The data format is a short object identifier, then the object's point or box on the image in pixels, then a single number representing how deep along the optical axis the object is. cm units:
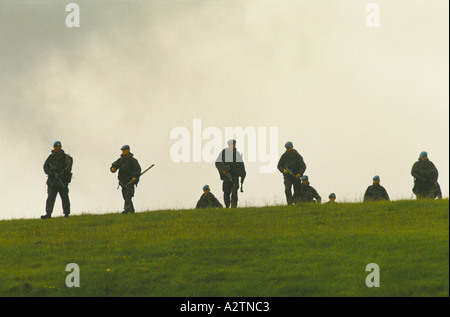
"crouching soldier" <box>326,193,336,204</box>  3938
